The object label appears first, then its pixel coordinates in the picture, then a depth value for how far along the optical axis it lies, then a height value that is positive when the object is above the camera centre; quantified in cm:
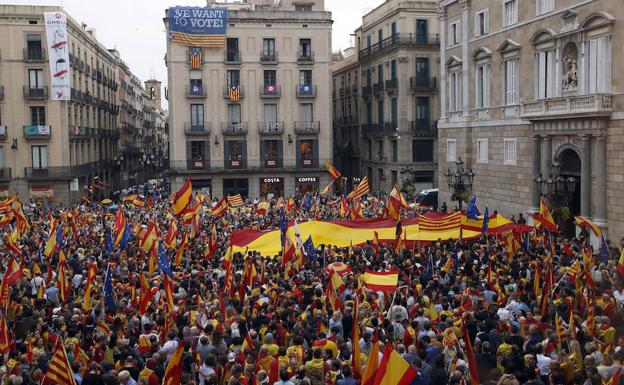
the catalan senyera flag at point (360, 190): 2989 -167
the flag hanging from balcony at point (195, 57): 5181 +708
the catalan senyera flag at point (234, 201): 3462 -236
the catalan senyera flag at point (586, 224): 2033 -228
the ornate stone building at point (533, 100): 2700 +220
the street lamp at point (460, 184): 3338 -164
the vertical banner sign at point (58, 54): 4634 +671
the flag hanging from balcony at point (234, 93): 5256 +447
